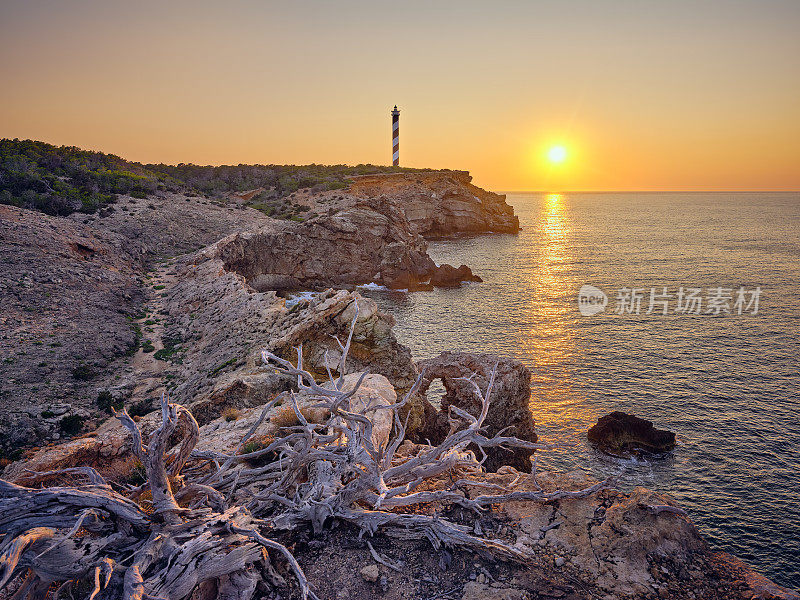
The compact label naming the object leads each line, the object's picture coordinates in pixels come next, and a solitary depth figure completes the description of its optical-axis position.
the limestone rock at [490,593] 6.87
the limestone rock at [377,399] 11.82
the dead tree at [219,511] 5.91
